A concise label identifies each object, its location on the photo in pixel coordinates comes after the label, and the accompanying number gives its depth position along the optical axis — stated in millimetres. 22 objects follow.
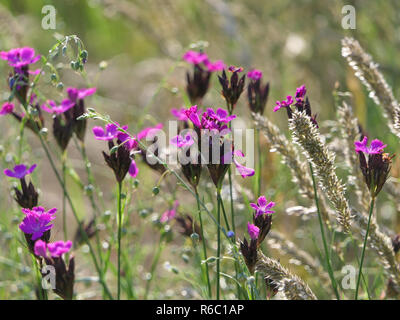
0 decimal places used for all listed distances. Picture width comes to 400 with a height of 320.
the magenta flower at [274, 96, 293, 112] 667
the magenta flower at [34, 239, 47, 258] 649
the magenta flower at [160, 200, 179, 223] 771
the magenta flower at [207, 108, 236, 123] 660
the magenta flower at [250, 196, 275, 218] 661
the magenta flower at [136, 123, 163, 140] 728
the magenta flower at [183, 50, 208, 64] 769
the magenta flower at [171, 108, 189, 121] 729
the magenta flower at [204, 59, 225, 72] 765
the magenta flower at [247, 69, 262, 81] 724
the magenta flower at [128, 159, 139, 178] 699
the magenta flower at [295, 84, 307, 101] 664
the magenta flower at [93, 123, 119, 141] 687
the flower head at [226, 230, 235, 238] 655
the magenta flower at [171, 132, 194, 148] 667
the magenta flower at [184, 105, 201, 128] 659
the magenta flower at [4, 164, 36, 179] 687
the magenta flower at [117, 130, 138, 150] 686
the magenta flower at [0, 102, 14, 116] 721
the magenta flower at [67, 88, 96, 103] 735
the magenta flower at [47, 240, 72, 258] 648
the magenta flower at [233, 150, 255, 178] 669
